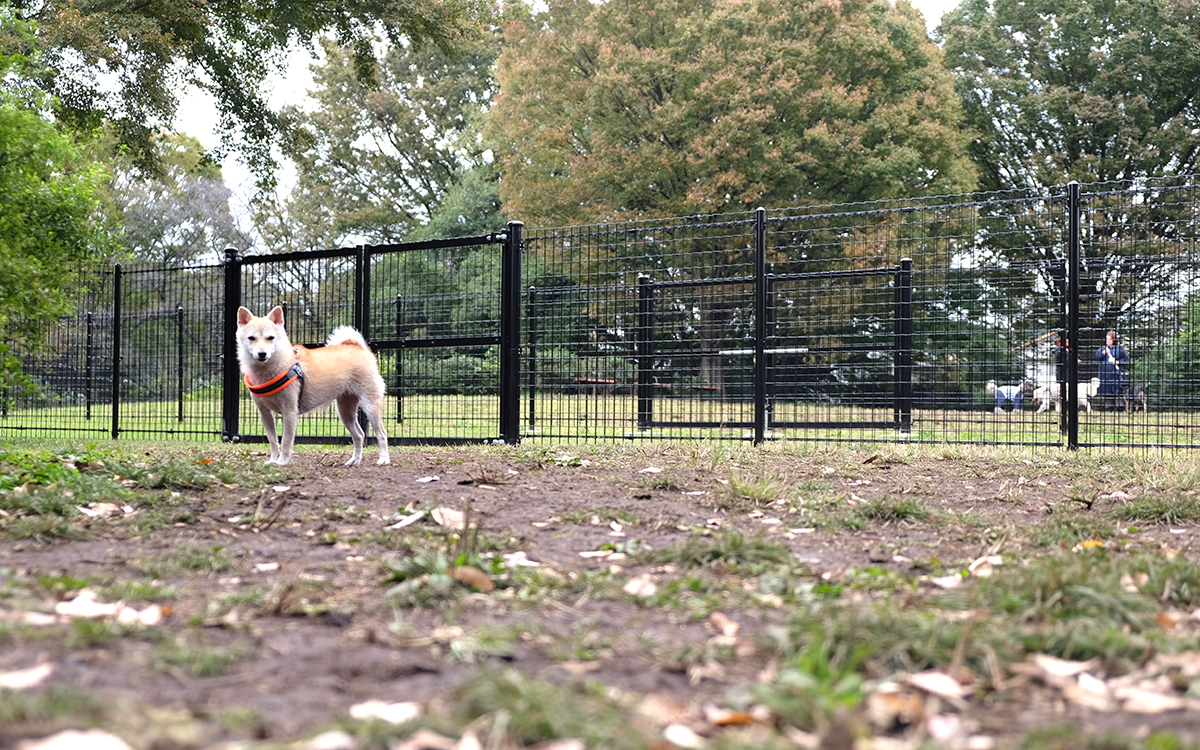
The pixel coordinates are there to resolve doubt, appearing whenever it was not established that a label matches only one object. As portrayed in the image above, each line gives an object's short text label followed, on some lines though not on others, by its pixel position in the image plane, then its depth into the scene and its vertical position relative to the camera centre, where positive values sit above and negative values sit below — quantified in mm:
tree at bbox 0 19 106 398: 6484 +1324
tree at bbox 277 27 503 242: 34844 +9492
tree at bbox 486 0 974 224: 22844 +7120
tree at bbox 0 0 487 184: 11758 +4694
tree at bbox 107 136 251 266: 32438 +5786
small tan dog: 6809 -10
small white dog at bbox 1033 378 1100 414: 8833 -160
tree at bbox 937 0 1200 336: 25500 +8652
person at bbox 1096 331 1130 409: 9398 +138
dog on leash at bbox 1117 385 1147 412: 8816 -276
